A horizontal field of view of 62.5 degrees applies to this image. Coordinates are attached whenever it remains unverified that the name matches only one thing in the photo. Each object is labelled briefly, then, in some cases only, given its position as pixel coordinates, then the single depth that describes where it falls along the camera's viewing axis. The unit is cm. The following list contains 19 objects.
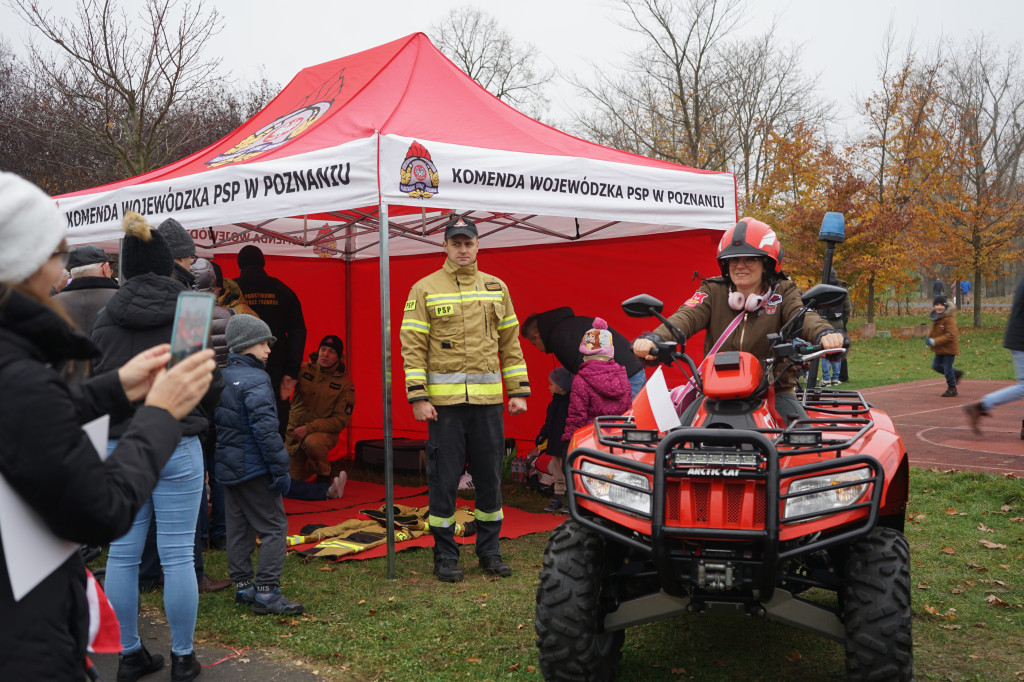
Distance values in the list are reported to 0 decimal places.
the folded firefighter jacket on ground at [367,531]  603
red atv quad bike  300
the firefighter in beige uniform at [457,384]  543
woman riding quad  383
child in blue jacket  463
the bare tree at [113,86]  1430
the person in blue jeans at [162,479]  364
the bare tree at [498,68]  3441
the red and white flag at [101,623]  186
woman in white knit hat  149
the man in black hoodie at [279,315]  759
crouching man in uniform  855
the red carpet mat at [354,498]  752
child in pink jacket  680
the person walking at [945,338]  1352
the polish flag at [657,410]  345
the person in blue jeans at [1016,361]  584
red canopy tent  555
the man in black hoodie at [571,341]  721
